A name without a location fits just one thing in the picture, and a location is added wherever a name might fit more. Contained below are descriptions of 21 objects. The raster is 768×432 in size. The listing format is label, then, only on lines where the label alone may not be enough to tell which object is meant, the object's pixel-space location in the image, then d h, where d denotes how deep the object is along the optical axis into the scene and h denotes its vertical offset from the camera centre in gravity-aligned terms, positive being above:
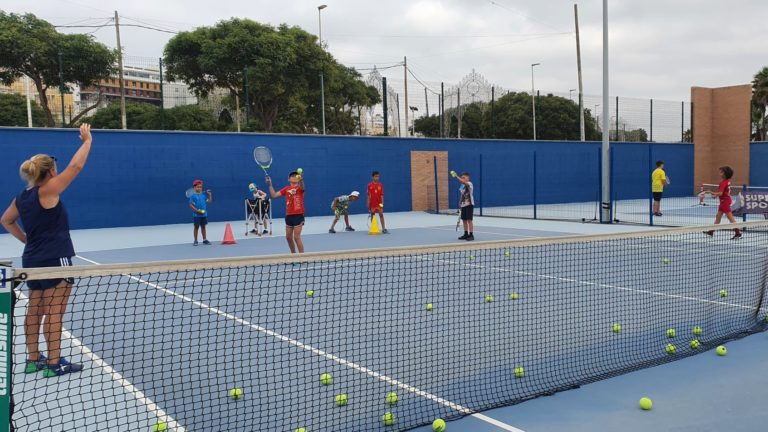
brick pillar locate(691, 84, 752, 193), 30.83 +1.75
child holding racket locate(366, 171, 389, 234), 16.16 -0.60
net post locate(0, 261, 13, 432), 2.92 -0.78
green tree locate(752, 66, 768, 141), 42.00 +4.28
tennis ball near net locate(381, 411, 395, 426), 4.04 -1.60
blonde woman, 4.70 -0.37
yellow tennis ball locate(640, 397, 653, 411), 4.27 -1.64
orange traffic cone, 14.31 -1.36
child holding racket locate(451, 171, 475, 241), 13.83 -0.68
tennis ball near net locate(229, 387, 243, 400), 4.47 -1.55
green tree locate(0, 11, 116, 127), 31.48 +7.02
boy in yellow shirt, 18.95 -0.53
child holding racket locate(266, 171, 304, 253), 10.40 -0.58
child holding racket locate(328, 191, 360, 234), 16.84 -0.82
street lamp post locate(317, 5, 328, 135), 24.32 +9.71
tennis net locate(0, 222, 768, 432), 4.19 -1.59
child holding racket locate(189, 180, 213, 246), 13.91 -0.56
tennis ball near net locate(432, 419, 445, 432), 3.92 -1.60
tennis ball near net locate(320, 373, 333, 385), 4.72 -1.55
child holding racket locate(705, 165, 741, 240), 13.18 -0.71
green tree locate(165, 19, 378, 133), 36.41 +6.91
